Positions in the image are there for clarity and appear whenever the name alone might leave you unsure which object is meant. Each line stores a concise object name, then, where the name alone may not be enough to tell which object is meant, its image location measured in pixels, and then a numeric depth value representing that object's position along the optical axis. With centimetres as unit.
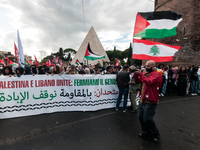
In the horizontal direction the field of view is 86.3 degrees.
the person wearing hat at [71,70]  415
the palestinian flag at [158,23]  377
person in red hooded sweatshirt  210
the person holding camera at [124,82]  362
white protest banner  332
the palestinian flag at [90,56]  782
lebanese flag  350
